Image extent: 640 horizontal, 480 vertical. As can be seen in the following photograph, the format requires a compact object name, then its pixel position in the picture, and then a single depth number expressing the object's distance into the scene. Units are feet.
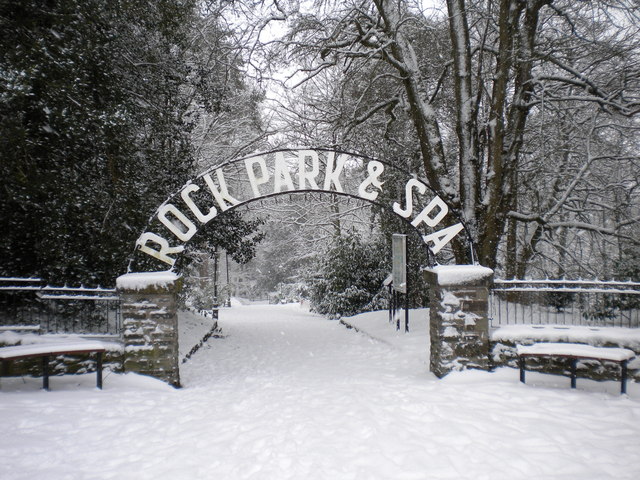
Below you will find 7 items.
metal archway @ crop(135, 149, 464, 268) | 19.20
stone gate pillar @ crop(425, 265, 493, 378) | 18.40
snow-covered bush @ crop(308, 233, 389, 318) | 50.55
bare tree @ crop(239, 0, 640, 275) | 24.35
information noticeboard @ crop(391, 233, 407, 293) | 32.68
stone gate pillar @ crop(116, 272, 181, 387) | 18.33
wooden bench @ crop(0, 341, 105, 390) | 15.69
